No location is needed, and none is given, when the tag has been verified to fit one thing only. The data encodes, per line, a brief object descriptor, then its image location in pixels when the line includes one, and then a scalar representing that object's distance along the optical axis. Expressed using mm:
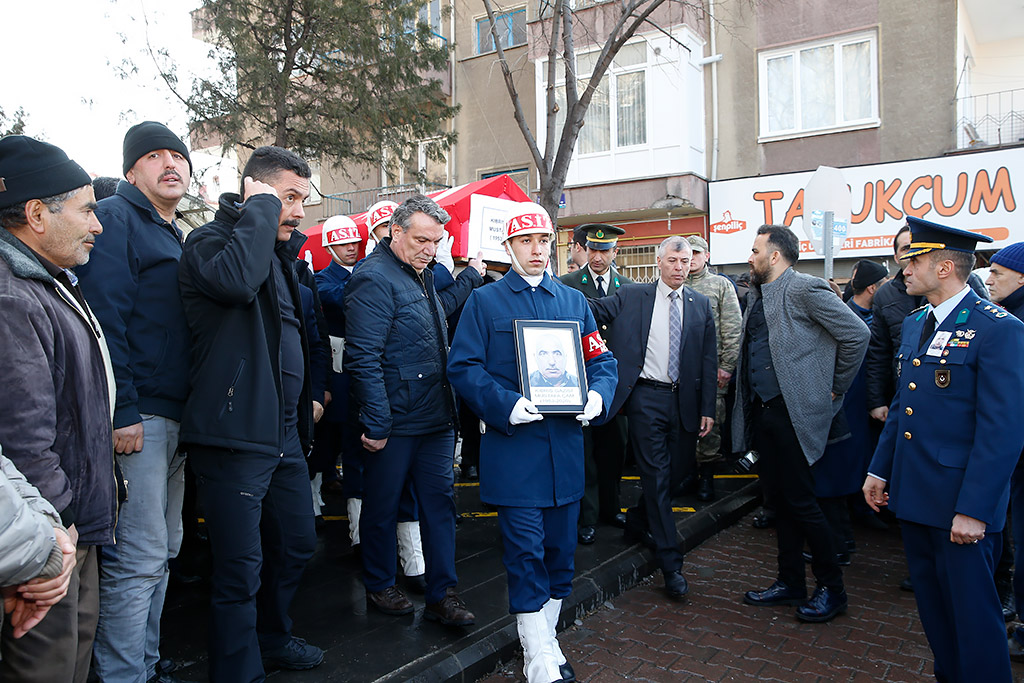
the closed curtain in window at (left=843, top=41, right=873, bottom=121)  15102
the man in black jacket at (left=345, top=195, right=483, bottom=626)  3908
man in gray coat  4434
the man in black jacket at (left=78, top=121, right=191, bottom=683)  2926
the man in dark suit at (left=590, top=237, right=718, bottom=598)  4848
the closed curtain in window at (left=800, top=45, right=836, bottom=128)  15531
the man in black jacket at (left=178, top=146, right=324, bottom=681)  2959
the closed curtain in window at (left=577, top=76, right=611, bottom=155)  17641
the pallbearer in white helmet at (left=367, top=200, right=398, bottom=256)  5633
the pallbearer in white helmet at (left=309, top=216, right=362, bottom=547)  5137
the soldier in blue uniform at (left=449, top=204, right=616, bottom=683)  3482
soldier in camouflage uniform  6711
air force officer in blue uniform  2988
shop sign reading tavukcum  13750
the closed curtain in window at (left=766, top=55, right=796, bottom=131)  16031
